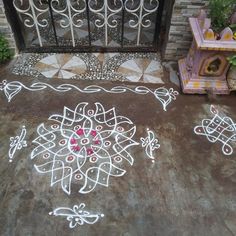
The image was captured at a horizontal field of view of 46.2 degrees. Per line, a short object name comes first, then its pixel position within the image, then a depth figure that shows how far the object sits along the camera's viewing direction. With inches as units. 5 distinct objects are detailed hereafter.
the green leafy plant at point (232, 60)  109.3
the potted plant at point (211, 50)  108.1
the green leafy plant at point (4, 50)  128.3
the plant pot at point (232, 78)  119.1
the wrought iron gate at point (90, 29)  135.8
